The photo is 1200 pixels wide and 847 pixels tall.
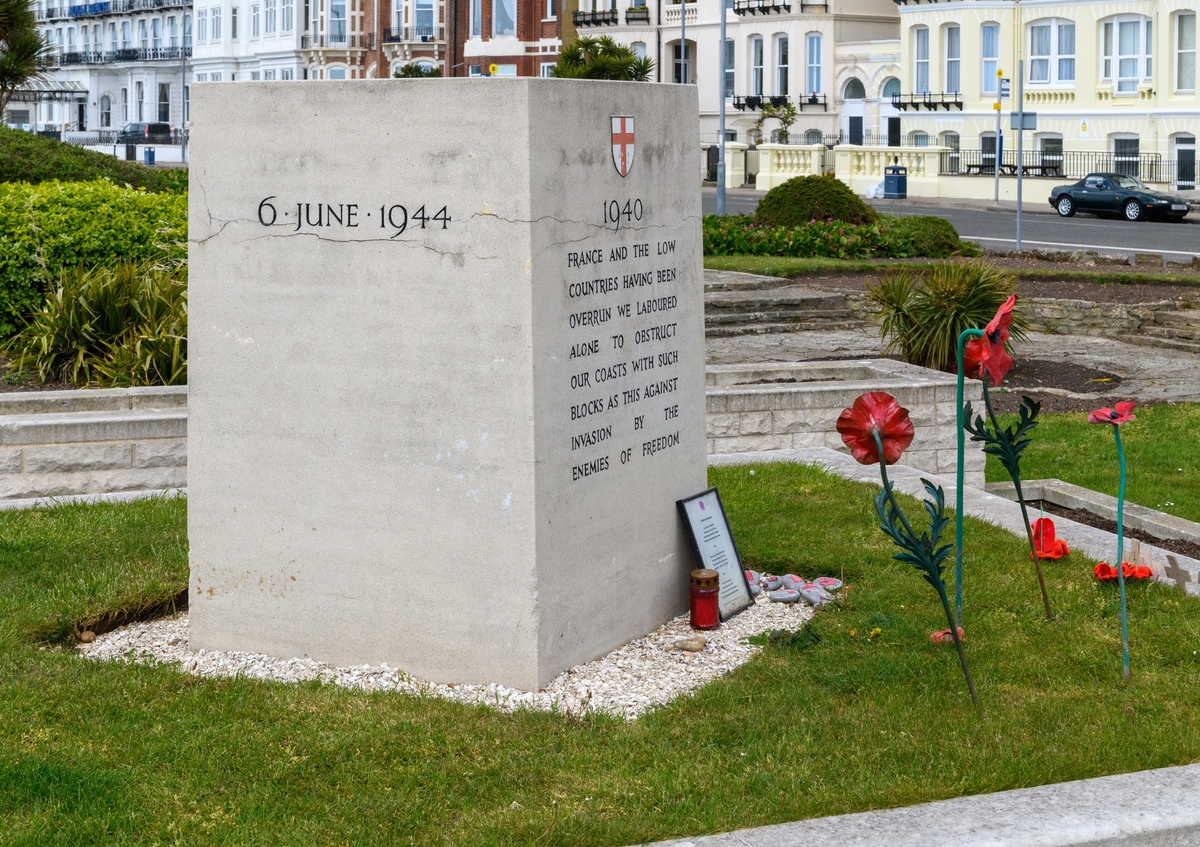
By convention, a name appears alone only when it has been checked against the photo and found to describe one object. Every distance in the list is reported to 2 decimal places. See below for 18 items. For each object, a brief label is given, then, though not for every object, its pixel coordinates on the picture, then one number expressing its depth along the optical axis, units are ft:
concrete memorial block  18.28
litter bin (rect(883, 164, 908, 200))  154.10
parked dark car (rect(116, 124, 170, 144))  251.80
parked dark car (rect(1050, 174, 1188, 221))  124.98
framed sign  21.83
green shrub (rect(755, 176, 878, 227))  81.71
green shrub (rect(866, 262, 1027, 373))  44.11
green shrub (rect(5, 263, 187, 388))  34.30
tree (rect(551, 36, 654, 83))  157.27
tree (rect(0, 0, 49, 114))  72.95
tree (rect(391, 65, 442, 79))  228.43
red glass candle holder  21.18
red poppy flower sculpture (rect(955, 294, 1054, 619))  18.03
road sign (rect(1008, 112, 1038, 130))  96.98
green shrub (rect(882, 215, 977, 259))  79.92
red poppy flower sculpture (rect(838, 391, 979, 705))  17.70
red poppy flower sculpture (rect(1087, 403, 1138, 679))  18.19
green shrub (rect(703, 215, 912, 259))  78.23
